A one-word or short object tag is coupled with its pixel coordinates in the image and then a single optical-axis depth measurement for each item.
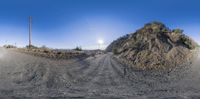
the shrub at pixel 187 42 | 11.85
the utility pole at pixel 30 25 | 15.06
